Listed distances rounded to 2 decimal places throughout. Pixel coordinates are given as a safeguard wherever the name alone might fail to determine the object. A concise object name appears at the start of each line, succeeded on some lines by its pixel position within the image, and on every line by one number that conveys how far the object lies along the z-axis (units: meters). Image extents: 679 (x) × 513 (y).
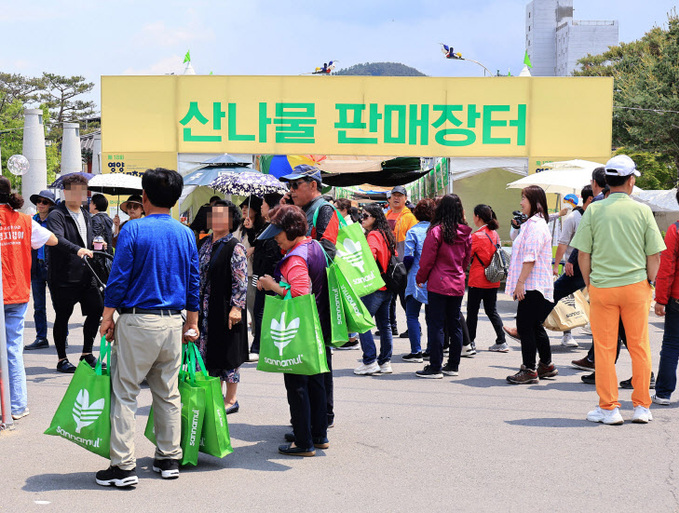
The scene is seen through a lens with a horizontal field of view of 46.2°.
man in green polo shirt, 6.03
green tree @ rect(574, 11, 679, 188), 31.19
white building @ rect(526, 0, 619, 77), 114.56
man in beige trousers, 4.60
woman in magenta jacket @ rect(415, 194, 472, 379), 7.80
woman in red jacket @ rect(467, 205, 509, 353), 9.29
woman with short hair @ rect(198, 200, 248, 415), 6.04
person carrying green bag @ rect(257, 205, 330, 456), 5.09
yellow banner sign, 18.80
